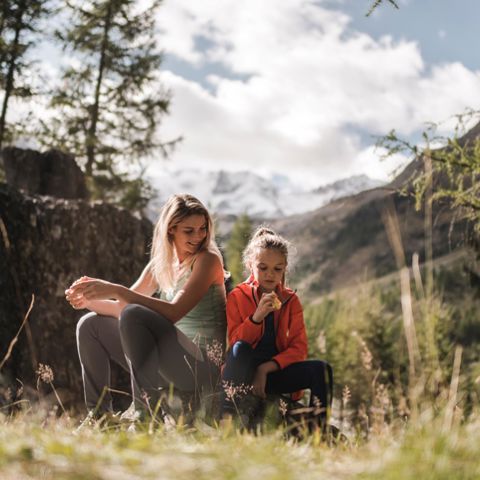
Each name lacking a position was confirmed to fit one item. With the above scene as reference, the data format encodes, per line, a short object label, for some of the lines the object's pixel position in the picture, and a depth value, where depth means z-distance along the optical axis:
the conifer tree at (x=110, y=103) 17.33
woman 3.74
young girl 3.73
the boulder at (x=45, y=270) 6.79
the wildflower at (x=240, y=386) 3.28
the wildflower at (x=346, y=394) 2.83
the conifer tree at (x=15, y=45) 16.08
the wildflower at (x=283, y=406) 2.82
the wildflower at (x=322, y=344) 5.50
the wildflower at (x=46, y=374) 3.06
